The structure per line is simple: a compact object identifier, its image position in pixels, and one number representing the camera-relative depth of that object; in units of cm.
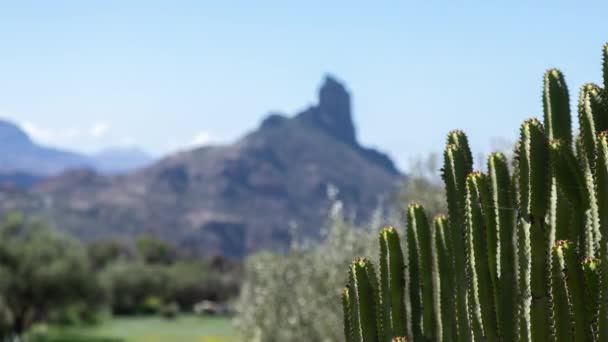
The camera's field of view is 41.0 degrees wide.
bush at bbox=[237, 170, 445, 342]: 1666
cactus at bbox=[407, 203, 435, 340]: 528
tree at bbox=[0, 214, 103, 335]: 4675
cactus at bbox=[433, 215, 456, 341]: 514
